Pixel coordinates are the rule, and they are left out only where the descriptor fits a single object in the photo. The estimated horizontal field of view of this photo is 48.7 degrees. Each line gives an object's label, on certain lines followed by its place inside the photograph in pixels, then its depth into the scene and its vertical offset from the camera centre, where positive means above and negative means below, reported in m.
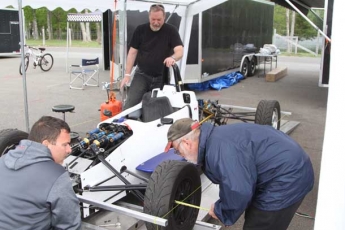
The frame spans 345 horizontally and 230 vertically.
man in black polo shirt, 5.60 -0.04
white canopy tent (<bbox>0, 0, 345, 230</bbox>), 1.58 -0.43
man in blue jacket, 2.26 -0.70
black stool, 4.39 -0.70
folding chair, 11.51 -1.08
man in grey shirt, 1.97 -0.74
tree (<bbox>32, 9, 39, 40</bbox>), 52.38 +2.96
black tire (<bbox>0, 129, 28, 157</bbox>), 3.70 -0.90
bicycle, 15.68 -0.46
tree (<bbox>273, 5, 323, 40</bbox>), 40.75 +2.27
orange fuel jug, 5.54 -0.85
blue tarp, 11.77 -1.08
